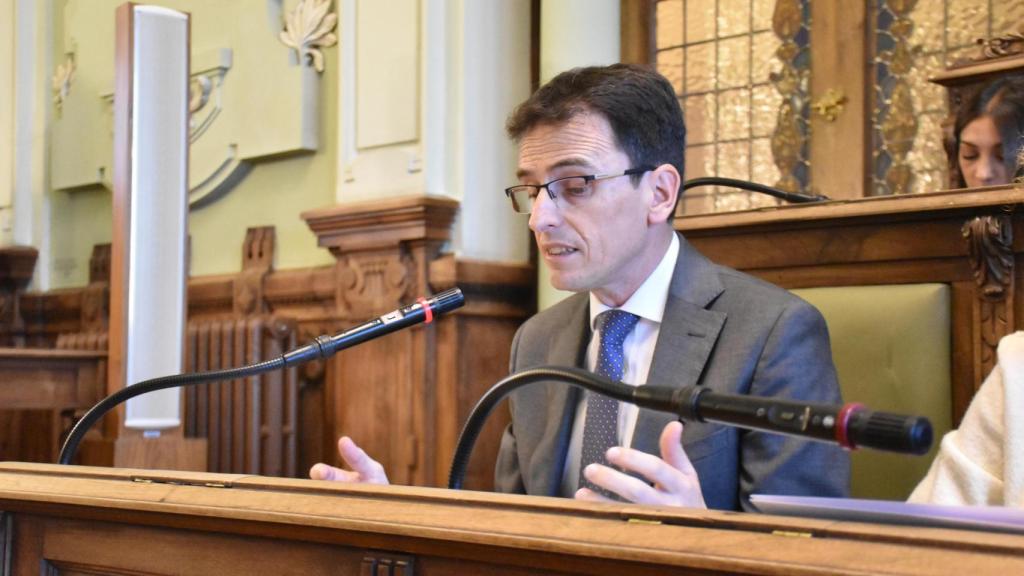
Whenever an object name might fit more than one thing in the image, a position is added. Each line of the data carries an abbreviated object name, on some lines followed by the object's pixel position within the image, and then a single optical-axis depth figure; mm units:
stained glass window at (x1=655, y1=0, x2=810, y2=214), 4017
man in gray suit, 2899
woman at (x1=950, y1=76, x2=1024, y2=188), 3377
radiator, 4469
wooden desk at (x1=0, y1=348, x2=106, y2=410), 4179
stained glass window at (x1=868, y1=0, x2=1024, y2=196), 3814
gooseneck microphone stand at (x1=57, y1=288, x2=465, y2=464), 2736
